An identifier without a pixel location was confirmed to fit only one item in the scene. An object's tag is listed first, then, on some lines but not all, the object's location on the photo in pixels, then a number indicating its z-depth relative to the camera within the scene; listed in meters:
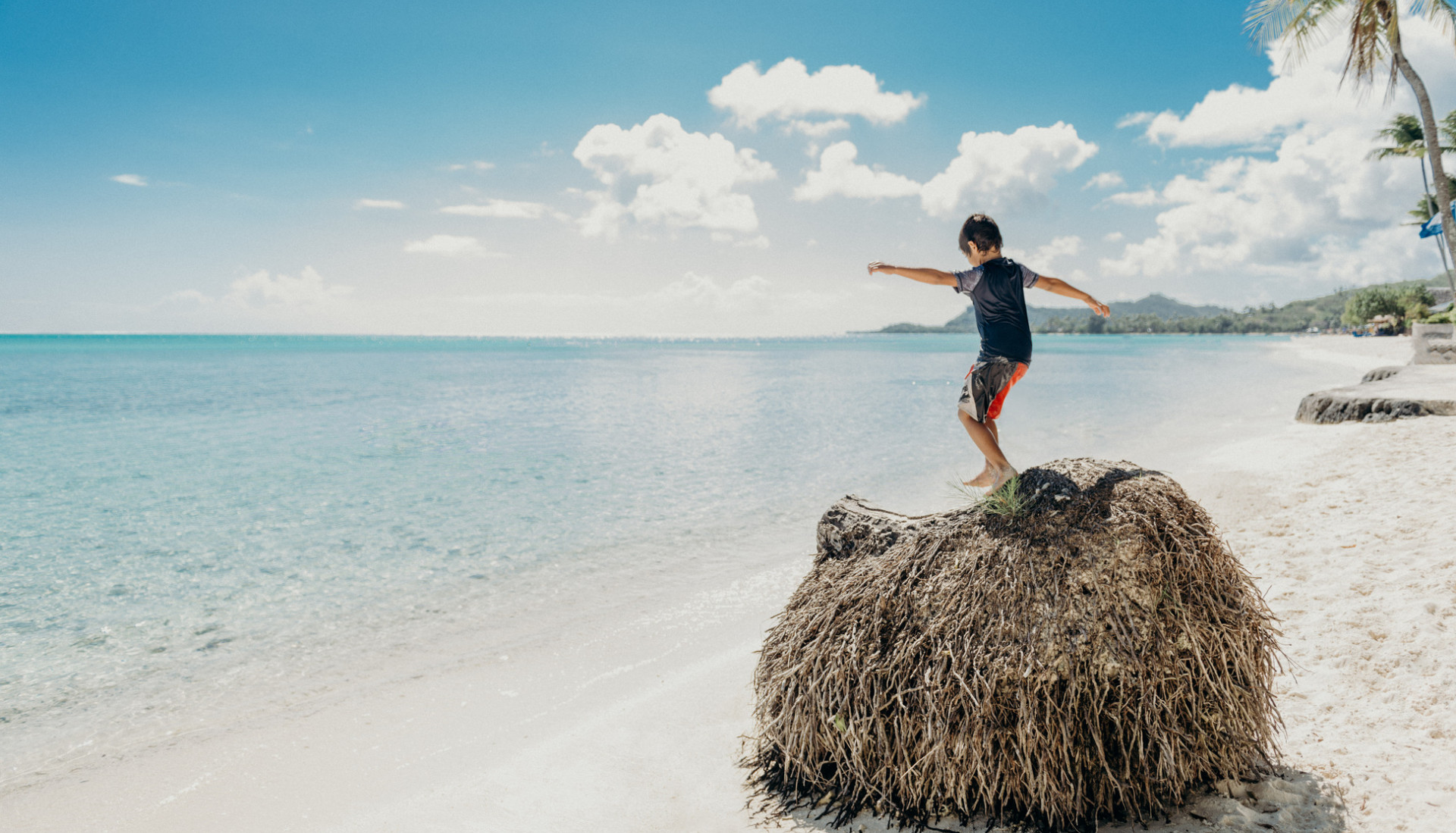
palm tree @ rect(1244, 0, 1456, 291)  18.69
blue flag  23.67
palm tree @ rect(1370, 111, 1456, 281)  36.88
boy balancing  4.82
